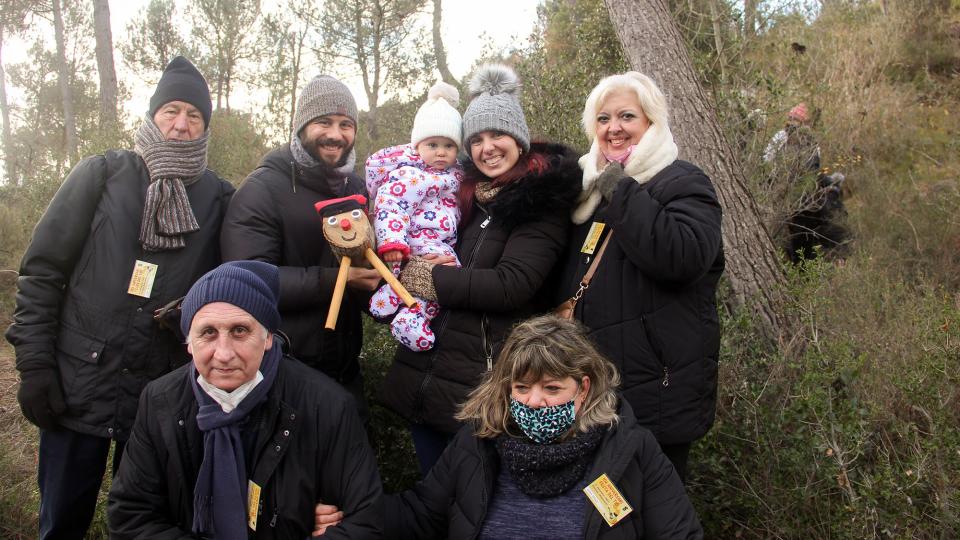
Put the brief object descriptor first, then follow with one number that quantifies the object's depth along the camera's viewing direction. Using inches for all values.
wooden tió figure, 106.8
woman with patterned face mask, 87.8
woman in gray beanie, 106.9
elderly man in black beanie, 106.9
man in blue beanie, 90.3
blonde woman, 95.3
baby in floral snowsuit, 110.2
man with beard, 109.3
